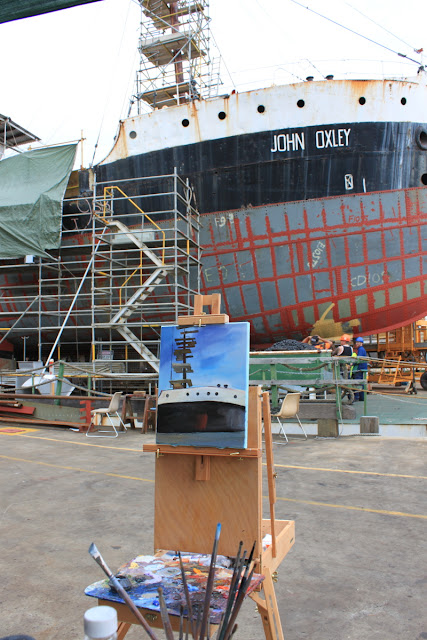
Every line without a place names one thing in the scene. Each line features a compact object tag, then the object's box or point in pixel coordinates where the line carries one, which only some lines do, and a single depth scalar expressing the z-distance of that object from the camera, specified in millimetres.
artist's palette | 1798
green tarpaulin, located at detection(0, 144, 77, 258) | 15992
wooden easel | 2393
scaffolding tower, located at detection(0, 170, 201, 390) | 14648
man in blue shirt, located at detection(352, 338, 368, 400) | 11364
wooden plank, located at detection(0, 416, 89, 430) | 9868
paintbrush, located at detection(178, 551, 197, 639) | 1538
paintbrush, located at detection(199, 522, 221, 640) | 1523
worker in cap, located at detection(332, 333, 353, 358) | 10164
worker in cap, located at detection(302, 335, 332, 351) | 13457
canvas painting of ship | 2471
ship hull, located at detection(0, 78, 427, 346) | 14633
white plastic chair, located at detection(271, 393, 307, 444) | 7559
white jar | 1358
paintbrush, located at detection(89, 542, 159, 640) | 1527
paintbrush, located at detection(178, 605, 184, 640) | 1528
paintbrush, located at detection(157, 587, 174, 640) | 1440
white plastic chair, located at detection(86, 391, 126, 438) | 9008
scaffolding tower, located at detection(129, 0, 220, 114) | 23797
